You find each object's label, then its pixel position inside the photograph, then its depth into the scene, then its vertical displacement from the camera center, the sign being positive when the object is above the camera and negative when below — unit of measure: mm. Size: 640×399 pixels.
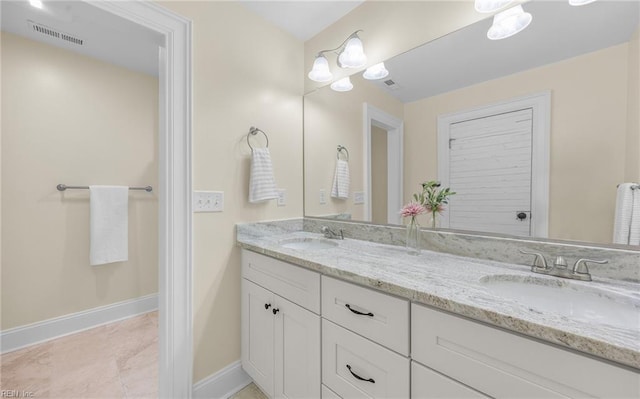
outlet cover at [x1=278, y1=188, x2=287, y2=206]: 1795 -8
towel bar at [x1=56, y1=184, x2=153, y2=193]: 1991 +59
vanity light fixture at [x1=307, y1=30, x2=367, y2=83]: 1559 +905
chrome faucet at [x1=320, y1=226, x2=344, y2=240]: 1666 -255
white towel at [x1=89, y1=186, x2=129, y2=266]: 2100 -254
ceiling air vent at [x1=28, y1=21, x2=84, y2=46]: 1751 +1181
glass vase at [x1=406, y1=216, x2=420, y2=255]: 1228 -196
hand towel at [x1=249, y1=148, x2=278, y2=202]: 1555 +117
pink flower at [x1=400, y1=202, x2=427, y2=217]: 1233 -66
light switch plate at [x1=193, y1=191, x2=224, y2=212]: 1374 -32
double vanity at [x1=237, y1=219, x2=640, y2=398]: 531 -364
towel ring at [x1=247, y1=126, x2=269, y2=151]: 1607 +416
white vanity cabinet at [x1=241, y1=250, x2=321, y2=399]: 1078 -647
